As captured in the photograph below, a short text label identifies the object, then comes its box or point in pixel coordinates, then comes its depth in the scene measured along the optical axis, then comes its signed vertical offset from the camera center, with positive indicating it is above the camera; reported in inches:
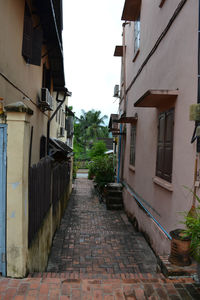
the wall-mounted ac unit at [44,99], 295.7 +61.0
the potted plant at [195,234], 109.1 -43.2
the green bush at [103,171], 481.4 -55.3
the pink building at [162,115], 156.5 +31.6
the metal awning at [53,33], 231.0 +136.4
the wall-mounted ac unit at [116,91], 562.4 +140.7
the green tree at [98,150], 832.9 -16.1
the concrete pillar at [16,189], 111.6 -23.1
